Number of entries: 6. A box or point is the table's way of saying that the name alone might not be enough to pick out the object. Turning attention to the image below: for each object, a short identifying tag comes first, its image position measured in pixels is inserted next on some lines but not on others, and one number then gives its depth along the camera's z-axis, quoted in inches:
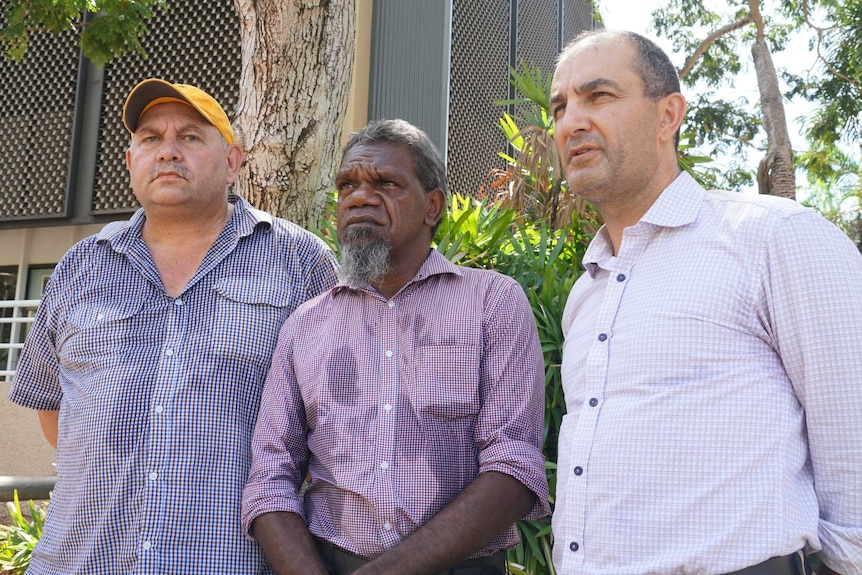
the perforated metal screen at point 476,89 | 464.8
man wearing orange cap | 106.1
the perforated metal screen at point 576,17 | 671.1
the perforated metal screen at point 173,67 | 443.5
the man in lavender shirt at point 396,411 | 95.3
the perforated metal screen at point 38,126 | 486.0
